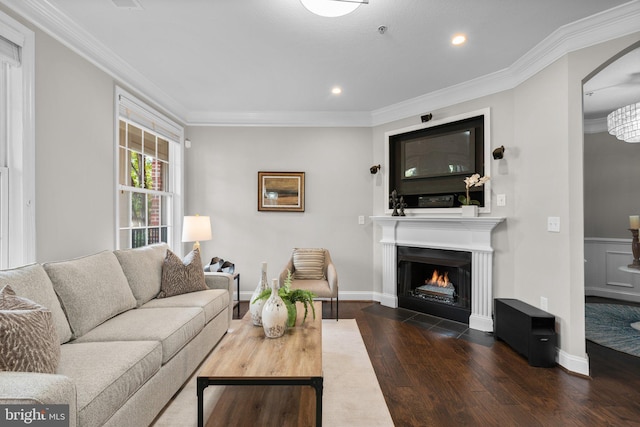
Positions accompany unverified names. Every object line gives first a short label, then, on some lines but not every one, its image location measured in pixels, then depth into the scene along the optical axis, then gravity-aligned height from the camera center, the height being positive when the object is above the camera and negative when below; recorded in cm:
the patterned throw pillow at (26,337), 115 -51
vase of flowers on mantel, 321 +13
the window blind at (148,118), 299 +109
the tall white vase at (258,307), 216 -69
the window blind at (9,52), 183 +103
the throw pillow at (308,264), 387 -67
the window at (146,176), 307 +46
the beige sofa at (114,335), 123 -75
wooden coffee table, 148 -82
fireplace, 340 -87
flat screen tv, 338 +64
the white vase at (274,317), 193 -69
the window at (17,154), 192 +40
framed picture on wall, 425 +32
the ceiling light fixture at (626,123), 295 +94
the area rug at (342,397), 175 -123
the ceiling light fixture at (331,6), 190 +135
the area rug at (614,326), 278 -124
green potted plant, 212 -62
